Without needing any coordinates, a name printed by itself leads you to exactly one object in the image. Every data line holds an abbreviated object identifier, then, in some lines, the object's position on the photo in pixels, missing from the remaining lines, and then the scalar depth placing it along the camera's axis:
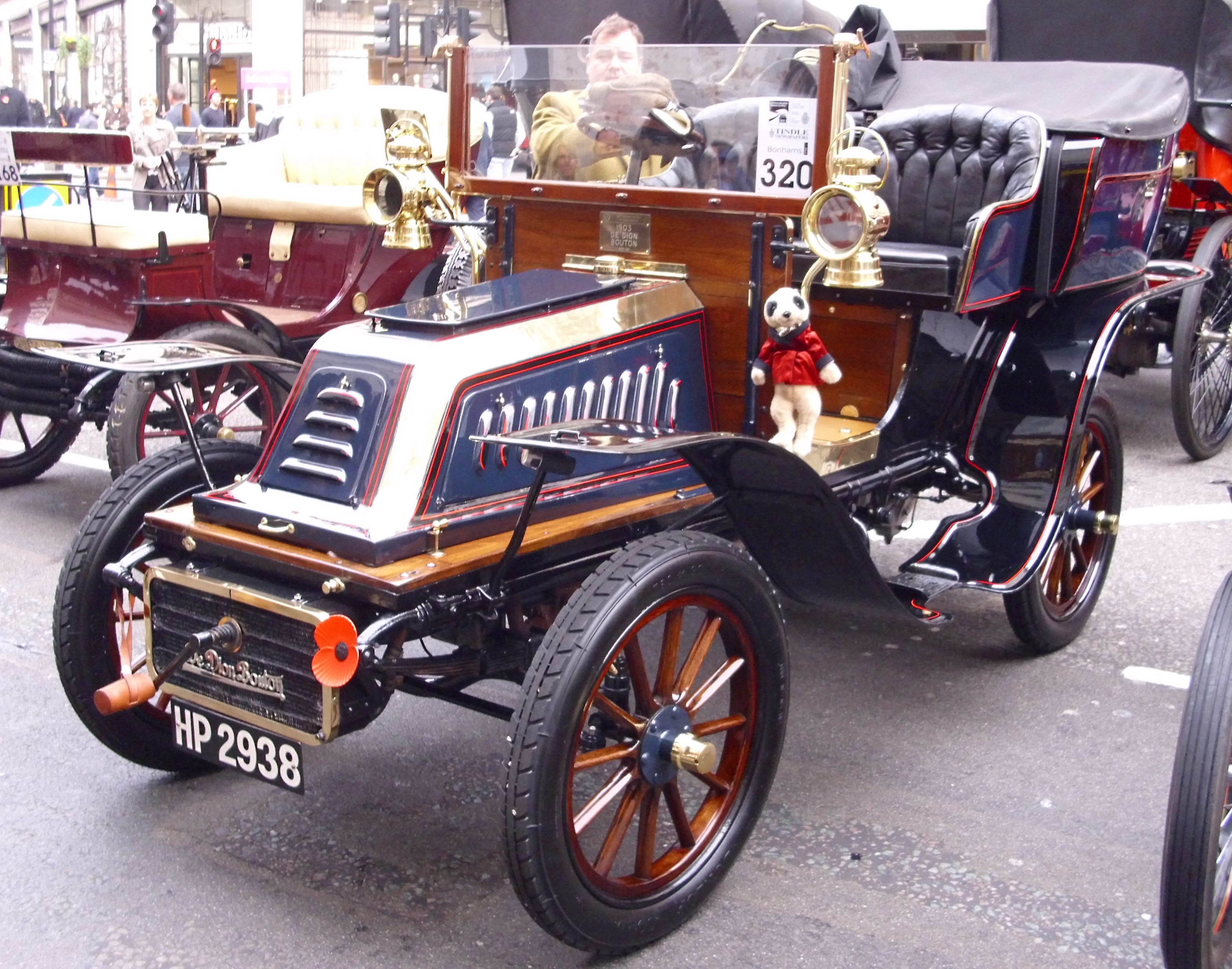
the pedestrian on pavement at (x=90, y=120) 19.48
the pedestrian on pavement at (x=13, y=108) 13.31
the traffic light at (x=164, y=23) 17.09
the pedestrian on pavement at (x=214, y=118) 17.47
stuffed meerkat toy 3.14
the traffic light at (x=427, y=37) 16.92
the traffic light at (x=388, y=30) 15.52
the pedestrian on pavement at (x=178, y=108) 16.45
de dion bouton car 2.51
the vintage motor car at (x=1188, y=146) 6.34
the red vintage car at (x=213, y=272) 5.10
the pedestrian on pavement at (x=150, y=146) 11.34
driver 3.44
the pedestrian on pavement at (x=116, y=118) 20.02
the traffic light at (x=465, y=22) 12.12
